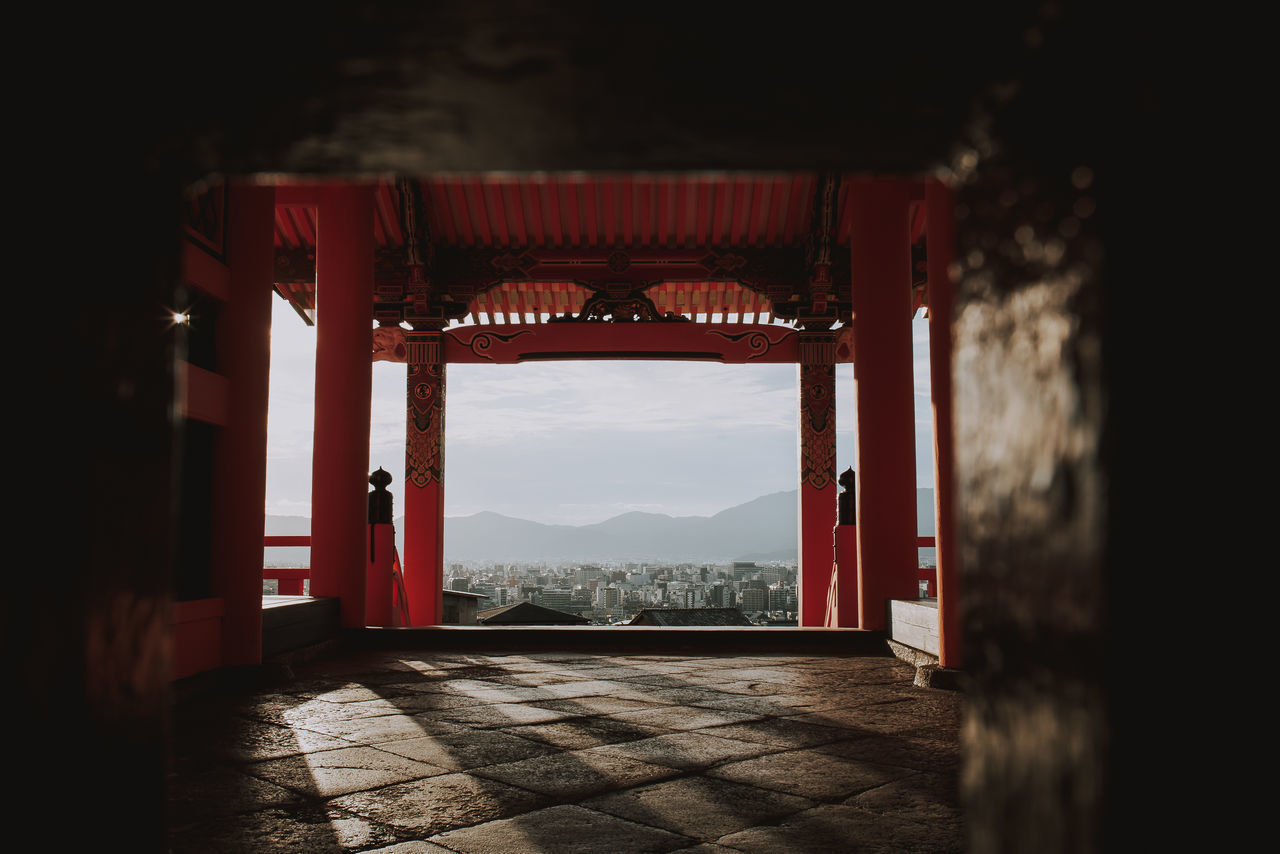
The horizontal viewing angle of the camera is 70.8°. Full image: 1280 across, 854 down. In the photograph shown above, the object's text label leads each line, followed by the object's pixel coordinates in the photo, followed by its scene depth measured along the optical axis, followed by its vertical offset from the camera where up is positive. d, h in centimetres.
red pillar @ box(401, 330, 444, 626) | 792 +44
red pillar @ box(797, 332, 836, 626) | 806 +55
